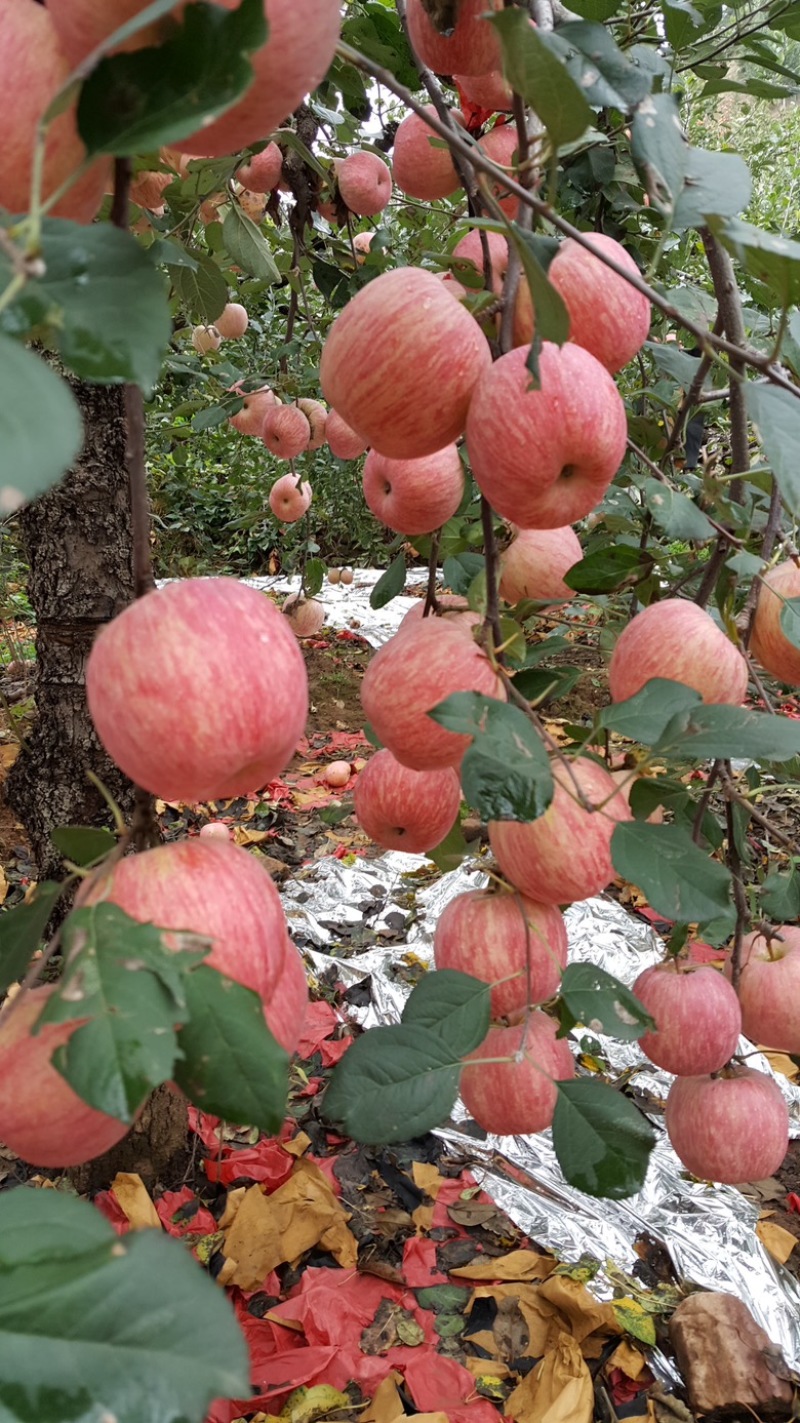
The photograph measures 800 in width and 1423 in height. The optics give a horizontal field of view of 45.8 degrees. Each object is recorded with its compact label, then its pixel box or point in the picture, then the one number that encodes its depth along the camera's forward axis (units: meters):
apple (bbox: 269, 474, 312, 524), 2.39
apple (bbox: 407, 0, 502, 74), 0.78
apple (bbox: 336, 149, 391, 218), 1.47
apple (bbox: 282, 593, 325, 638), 2.65
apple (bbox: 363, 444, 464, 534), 0.86
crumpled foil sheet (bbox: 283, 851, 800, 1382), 1.64
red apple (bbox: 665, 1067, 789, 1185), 1.05
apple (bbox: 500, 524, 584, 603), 0.97
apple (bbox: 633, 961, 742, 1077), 0.95
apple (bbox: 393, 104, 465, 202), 1.05
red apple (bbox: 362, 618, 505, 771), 0.71
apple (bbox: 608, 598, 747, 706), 0.79
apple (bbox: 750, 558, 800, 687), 0.92
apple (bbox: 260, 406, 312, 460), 1.85
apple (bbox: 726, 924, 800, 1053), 1.04
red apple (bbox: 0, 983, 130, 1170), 0.48
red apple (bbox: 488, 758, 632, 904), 0.70
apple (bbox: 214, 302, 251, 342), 2.29
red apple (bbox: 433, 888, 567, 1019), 0.79
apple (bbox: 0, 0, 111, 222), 0.40
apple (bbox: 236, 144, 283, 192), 1.48
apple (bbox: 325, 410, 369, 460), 1.46
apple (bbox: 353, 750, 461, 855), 0.89
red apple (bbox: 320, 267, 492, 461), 0.63
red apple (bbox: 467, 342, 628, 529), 0.59
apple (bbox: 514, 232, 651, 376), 0.70
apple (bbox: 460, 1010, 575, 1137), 0.83
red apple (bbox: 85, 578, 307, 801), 0.46
